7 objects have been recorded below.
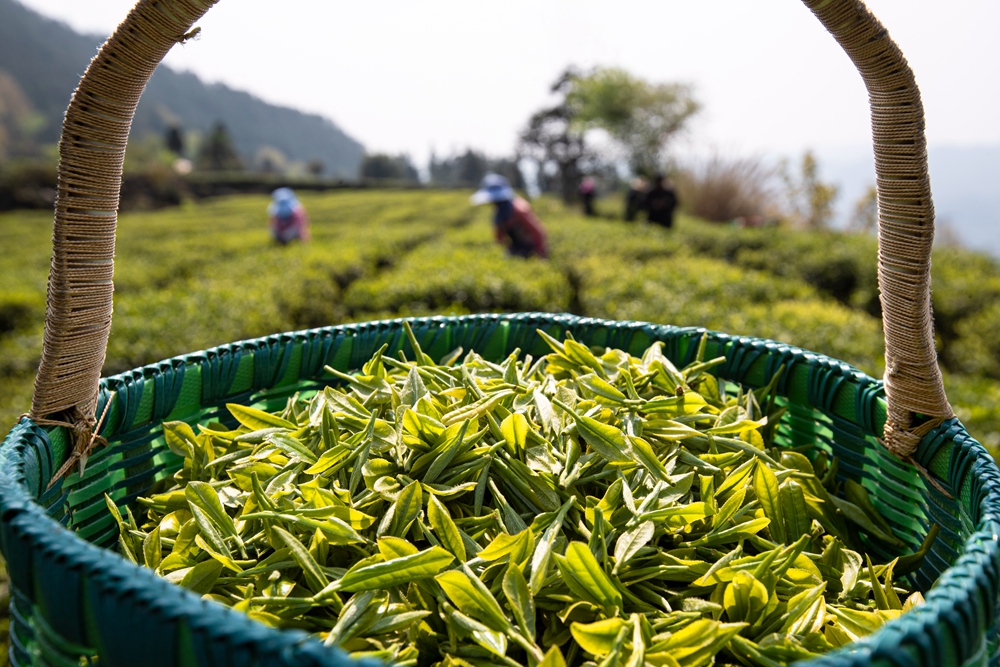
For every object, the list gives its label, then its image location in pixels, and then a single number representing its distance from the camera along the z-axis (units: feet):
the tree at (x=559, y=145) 116.06
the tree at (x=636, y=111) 76.02
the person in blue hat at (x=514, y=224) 20.20
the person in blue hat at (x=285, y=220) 28.73
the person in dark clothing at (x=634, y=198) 38.06
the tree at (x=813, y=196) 40.78
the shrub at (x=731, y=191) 46.44
